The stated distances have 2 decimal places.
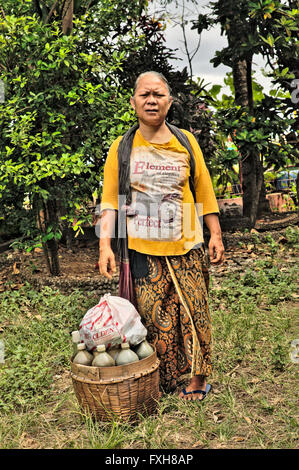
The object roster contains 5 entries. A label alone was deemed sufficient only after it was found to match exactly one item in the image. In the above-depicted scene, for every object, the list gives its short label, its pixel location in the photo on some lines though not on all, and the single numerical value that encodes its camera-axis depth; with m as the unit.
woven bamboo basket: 2.89
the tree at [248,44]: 6.68
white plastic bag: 2.97
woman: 3.21
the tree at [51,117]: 5.21
